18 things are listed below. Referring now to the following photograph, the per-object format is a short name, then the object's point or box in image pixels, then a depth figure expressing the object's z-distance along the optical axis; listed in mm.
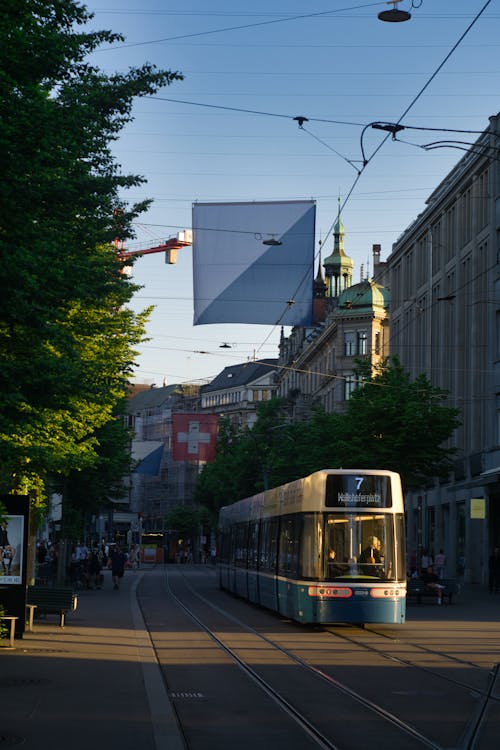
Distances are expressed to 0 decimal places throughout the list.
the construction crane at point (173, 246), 130750
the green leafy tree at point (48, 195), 15172
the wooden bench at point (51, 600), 26578
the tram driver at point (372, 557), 26312
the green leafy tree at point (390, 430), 46344
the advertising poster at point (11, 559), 21516
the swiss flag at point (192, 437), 67312
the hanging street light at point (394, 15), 22239
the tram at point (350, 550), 26156
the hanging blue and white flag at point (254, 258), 26938
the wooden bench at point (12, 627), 21022
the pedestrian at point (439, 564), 50312
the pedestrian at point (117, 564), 50988
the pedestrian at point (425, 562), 49516
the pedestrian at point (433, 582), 39906
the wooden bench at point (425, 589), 39562
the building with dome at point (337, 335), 95438
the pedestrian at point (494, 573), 48250
